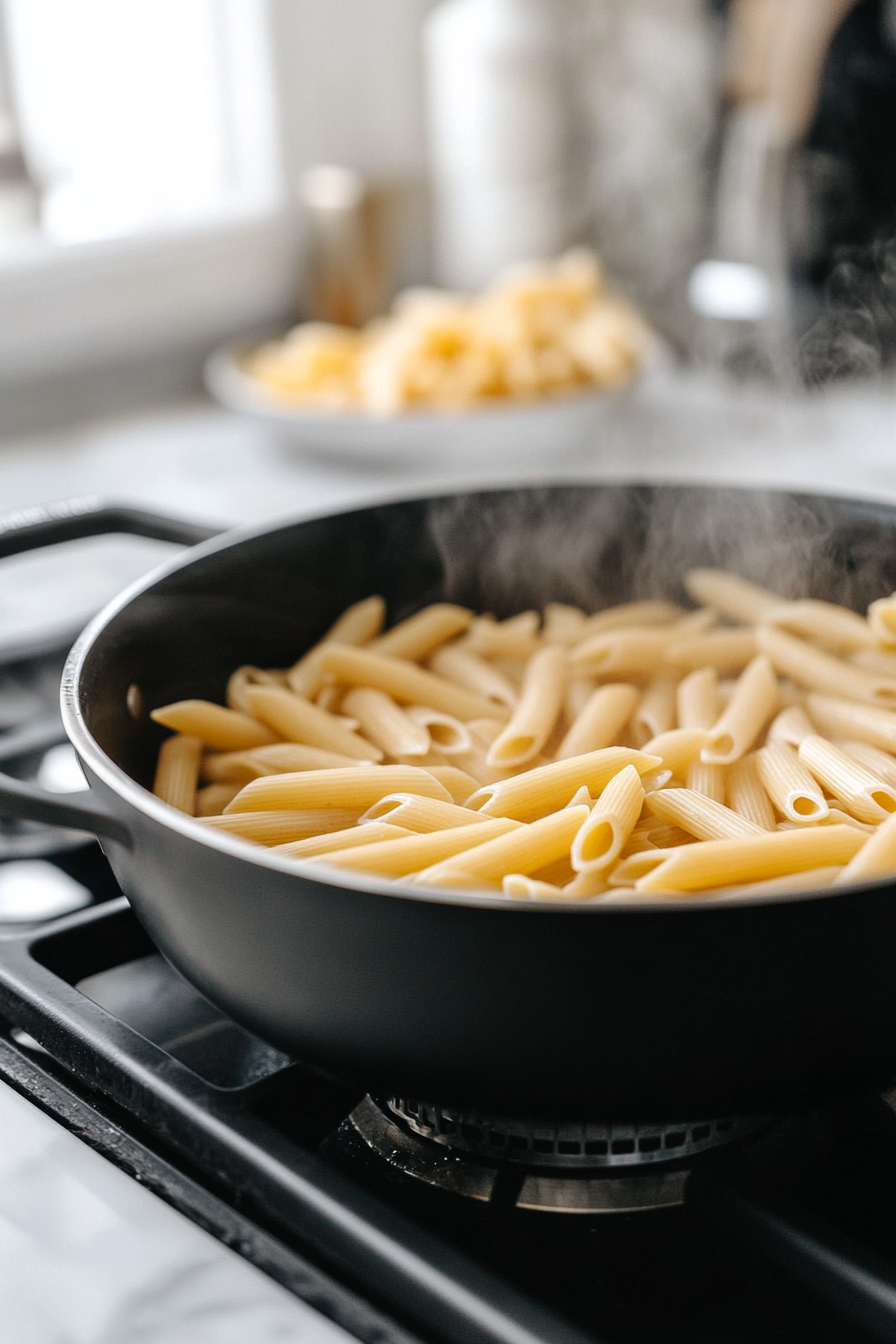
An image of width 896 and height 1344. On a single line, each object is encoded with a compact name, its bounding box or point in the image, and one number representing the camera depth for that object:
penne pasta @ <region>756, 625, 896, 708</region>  0.88
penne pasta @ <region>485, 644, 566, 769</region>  0.82
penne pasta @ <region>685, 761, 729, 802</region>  0.77
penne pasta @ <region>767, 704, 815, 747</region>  0.82
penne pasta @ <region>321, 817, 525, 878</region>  0.63
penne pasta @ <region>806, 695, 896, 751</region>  0.82
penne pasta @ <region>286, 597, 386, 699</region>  1.00
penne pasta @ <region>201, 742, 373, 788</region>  0.81
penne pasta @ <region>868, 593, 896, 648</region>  0.89
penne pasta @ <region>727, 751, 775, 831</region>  0.75
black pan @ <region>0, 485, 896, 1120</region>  0.47
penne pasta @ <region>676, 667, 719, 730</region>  0.86
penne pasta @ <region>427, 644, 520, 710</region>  0.93
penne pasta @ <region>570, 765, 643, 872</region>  0.62
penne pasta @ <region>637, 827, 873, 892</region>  0.59
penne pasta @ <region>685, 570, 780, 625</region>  1.00
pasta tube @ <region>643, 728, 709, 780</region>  0.77
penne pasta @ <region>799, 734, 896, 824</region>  0.71
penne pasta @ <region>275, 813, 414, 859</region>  0.65
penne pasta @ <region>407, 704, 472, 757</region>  0.85
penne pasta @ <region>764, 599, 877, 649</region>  0.94
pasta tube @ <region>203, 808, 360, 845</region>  0.70
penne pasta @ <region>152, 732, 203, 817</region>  0.79
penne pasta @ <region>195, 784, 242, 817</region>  0.79
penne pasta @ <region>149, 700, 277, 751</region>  0.82
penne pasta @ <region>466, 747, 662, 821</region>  0.70
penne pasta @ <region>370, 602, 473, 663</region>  0.99
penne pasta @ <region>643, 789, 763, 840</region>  0.67
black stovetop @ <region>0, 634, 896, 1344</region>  0.49
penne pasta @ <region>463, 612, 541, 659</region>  0.99
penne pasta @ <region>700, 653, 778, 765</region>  0.81
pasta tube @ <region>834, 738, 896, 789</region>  0.77
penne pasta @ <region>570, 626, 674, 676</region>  0.94
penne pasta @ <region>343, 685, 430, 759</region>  0.85
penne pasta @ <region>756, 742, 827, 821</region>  0.72
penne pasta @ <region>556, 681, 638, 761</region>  0.83
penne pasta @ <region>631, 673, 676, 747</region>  0.88
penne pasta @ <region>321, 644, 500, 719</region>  0.92
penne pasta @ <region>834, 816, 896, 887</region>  0.58
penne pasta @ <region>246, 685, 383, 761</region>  0.85
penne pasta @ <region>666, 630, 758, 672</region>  0.95
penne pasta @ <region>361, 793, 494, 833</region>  0.69
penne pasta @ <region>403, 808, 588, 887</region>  0.61
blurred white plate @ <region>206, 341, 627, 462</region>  1.60
